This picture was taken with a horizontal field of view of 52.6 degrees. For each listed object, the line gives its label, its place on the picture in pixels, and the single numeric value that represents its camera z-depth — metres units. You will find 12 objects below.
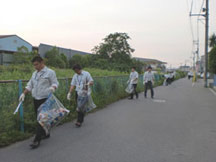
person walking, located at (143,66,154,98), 11.85
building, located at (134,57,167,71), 77.00
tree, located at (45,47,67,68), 38.48
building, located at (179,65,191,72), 111.31
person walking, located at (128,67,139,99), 11.28
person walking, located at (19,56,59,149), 4.19
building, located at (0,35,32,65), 33.91
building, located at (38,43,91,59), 45.56
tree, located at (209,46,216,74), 18.92
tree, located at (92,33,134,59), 33.09
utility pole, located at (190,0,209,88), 22.11
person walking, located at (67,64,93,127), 5.64
